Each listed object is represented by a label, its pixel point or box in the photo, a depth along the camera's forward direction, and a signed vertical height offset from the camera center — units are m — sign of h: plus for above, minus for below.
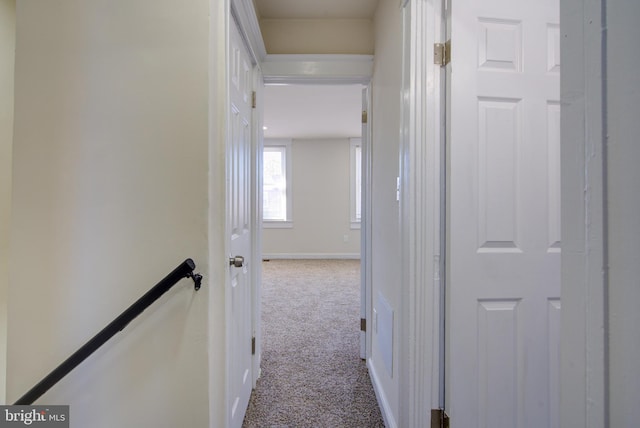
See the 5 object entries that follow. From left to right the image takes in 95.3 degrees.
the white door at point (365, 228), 2.17 -0.13
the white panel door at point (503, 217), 1.17 -0.02
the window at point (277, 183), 6.09 +0.59
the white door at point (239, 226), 1.32 -0.08
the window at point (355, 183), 6.09 +0.59
